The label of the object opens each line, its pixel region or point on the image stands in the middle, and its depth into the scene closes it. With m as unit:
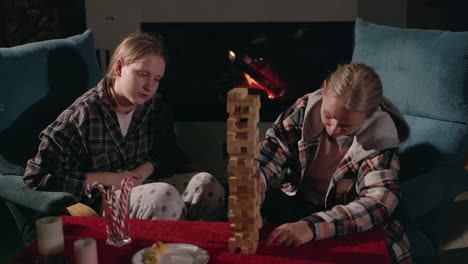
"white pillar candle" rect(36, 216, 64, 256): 1.31
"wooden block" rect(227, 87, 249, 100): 1.32
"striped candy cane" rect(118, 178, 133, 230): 1.47
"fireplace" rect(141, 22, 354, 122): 3.29
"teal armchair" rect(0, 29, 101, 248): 1.93
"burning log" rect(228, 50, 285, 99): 3.41
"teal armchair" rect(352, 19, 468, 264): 1.84
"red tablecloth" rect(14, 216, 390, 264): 1.41
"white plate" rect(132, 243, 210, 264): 1.40
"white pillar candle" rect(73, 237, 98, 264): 1.31
